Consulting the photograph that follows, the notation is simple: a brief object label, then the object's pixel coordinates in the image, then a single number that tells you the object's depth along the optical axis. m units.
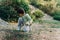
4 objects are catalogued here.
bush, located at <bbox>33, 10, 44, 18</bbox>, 8.64
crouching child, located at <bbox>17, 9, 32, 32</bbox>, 4.79
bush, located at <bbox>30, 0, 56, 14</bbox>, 9.79
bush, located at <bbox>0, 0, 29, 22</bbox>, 7.29
